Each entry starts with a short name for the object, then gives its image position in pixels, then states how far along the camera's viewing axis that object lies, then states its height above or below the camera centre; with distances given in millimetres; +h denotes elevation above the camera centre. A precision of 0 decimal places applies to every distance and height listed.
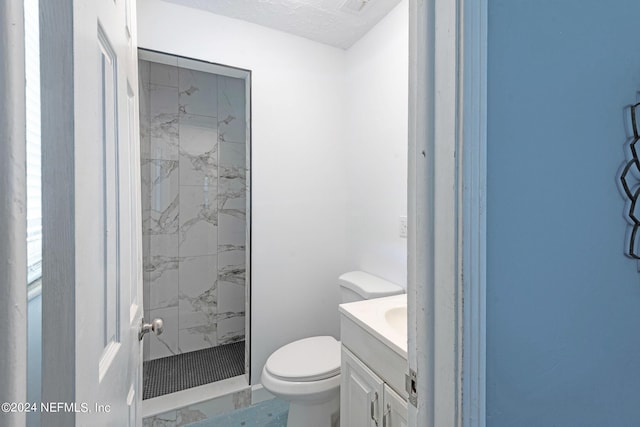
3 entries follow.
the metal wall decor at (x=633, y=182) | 643 +69
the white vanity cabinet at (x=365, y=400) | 950 -696
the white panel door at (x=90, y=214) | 347 -1
